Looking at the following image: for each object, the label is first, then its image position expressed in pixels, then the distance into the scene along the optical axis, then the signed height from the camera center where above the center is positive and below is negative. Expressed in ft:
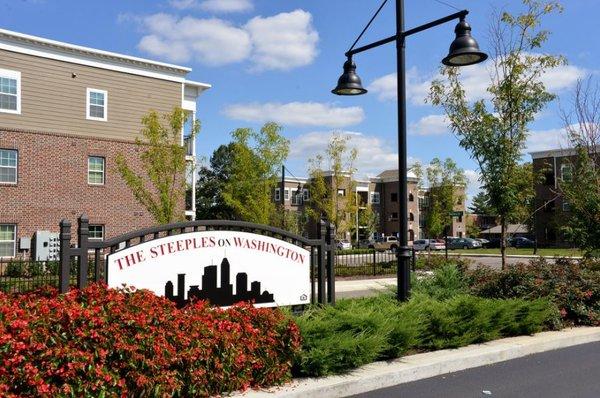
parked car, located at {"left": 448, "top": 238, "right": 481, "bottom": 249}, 211.12 -8.90
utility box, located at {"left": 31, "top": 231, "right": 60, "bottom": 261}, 80.28 -3.32
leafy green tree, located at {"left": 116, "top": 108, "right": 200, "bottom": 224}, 72.28 +6.54
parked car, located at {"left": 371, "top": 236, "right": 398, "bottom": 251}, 205.09 -8.54
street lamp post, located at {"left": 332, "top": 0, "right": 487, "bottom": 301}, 26.16 +7.21
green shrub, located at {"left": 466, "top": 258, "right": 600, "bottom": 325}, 31.78 -3.77
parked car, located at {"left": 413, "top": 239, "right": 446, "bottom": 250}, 209.77 -9.30
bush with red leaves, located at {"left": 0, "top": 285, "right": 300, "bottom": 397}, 14.37 -3.48
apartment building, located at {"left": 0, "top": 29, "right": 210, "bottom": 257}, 82.28 +13.00
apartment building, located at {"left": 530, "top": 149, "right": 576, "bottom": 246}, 191.42 +3.34
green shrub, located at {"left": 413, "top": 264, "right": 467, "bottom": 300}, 31.07 -3.58
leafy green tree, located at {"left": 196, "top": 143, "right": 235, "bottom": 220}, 241.96 +14.45
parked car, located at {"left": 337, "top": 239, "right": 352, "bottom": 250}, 194.49 -8.52
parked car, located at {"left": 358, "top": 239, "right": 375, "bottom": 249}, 208.03 -8.91
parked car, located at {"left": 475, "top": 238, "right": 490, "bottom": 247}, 235.03 -9.78
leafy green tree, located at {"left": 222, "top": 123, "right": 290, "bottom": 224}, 101.04 +9.33
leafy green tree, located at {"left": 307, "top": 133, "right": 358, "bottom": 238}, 142.20 +7.24
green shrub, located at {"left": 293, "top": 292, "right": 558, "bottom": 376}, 20.49 -4.34
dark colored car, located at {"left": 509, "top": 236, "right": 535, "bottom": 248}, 215.26 -8.66
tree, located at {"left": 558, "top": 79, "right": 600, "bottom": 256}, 54.65 +2.18
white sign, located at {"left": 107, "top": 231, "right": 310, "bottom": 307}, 21.94 -1.98
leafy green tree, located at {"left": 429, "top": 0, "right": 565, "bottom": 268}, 46.85 +7.62
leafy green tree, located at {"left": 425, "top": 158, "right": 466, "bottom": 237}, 159.55 +7.98
